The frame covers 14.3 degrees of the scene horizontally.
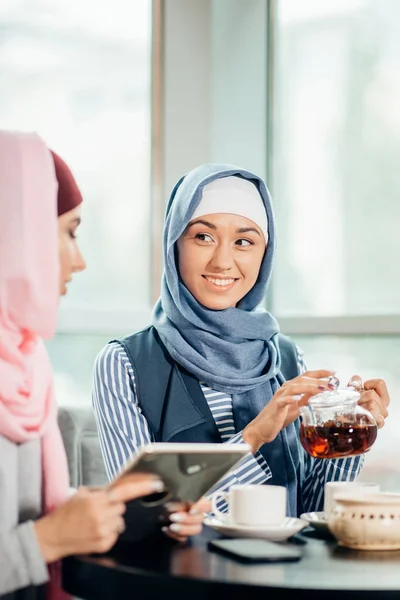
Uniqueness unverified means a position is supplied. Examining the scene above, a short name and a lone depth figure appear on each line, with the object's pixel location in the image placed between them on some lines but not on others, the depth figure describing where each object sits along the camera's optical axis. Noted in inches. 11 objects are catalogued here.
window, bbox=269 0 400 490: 138.9
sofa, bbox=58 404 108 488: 117.4
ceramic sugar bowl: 80.5
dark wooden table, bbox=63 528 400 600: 72.1
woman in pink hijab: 75.9
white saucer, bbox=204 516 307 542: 82.2
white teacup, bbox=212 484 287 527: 83.0
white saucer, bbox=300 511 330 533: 85.3
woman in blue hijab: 103.0
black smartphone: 76.9
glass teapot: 88.7
